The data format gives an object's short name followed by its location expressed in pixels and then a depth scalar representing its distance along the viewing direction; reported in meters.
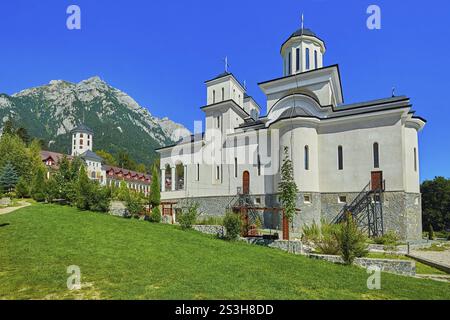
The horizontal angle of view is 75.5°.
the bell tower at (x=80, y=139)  83.25
